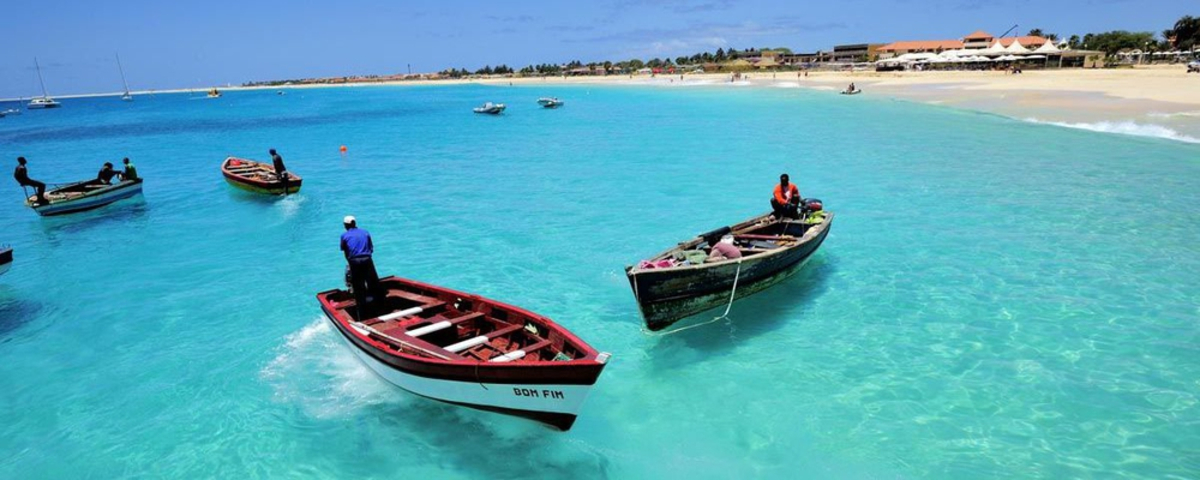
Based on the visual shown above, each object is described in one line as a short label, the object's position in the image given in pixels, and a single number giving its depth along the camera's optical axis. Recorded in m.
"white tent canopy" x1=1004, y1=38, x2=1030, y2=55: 88.00
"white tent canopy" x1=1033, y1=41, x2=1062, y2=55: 86.12
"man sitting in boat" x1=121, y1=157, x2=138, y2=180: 26.27
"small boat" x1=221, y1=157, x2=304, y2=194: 26.36
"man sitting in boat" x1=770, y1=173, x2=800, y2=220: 15.38
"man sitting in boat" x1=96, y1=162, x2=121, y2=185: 25.60
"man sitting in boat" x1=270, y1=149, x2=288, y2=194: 26.22
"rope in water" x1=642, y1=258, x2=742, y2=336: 12.04
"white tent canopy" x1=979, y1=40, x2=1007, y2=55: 88.62
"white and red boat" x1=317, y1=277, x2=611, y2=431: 7.71
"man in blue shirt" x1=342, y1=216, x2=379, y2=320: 10.33
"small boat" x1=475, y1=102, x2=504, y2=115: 74.12
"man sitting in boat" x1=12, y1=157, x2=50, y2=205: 22.41
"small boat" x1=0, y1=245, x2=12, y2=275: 14.40
